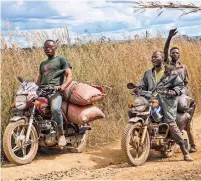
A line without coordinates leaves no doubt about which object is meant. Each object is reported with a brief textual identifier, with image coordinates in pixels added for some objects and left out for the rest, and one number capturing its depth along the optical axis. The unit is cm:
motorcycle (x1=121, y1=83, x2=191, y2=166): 686
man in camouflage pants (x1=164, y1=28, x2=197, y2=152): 771
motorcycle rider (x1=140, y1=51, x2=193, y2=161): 721
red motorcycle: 689
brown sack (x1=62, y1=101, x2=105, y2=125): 742
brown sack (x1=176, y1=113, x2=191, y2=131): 753
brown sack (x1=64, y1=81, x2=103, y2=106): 742
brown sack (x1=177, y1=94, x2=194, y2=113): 760
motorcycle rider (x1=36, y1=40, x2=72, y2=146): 742
